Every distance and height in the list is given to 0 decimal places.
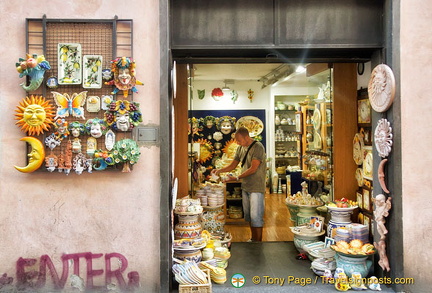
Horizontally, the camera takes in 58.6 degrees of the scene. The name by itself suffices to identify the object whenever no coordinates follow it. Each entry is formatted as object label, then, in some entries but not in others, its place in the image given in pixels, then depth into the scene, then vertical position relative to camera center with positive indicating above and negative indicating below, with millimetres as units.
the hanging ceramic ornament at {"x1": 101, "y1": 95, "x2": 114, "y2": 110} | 3443 +401
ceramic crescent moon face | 3367 -80
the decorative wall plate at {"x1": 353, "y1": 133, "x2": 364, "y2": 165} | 4482 -40
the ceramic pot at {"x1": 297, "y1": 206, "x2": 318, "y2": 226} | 5074 -918
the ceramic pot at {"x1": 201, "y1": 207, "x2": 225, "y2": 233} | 5219 -1036
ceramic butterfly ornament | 3436 +373
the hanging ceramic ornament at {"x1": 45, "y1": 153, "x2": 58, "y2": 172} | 3379 -143
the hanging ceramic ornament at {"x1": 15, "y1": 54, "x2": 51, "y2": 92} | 3268 +666
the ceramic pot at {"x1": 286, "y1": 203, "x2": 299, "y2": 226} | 5354 -929
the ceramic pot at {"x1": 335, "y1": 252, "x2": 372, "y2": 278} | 3666 -1159
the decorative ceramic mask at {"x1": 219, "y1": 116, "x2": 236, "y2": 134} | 9672 +513
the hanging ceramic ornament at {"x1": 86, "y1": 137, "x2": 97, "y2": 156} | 3438 -3
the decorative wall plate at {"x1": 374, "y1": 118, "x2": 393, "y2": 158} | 3528 +61
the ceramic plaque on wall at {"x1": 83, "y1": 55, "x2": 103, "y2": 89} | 3438 +671
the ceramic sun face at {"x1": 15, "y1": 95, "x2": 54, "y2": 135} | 3318 +271
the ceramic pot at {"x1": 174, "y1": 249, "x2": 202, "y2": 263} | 3871 -1108
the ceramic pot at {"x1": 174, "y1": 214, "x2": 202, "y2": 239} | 4016 -868
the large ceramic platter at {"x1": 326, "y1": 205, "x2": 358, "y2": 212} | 4254 -712
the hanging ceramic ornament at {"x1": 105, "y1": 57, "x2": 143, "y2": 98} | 3350 +616
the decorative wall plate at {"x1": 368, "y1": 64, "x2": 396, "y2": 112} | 3453 +533
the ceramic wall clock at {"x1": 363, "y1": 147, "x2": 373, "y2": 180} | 4141 -215
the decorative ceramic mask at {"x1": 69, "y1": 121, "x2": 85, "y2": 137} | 3400 +157
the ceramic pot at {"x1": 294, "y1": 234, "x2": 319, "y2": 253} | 4539 -1133
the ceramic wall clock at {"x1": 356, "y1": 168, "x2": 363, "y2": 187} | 4488 -374
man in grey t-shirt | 5523 -501
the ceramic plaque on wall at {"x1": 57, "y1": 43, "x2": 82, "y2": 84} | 3430 +741
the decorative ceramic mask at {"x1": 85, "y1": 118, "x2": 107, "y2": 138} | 3385 +164
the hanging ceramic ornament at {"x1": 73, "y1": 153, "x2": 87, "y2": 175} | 3397 -155
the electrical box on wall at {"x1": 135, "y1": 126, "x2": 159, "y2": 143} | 3498 +104
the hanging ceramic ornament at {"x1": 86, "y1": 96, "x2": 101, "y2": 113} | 3459 +366
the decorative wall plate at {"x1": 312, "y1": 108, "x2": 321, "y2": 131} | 5657 +389
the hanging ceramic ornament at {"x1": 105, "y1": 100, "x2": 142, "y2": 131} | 3387 +270
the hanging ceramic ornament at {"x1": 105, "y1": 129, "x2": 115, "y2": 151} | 3438 +59
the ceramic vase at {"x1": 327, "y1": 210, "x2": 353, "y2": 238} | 4266 -842
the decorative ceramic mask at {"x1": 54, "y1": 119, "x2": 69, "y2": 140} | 3406 +149
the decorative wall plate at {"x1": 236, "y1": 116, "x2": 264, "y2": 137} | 10568 +583
